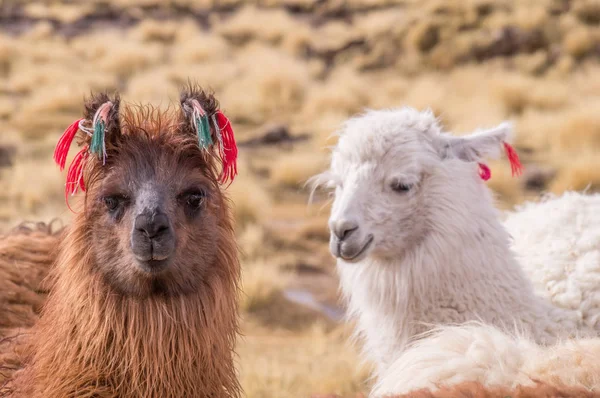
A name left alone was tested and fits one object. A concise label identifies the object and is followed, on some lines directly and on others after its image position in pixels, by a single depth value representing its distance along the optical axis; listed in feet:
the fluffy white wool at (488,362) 15.44
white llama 24.03
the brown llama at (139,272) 17.43
